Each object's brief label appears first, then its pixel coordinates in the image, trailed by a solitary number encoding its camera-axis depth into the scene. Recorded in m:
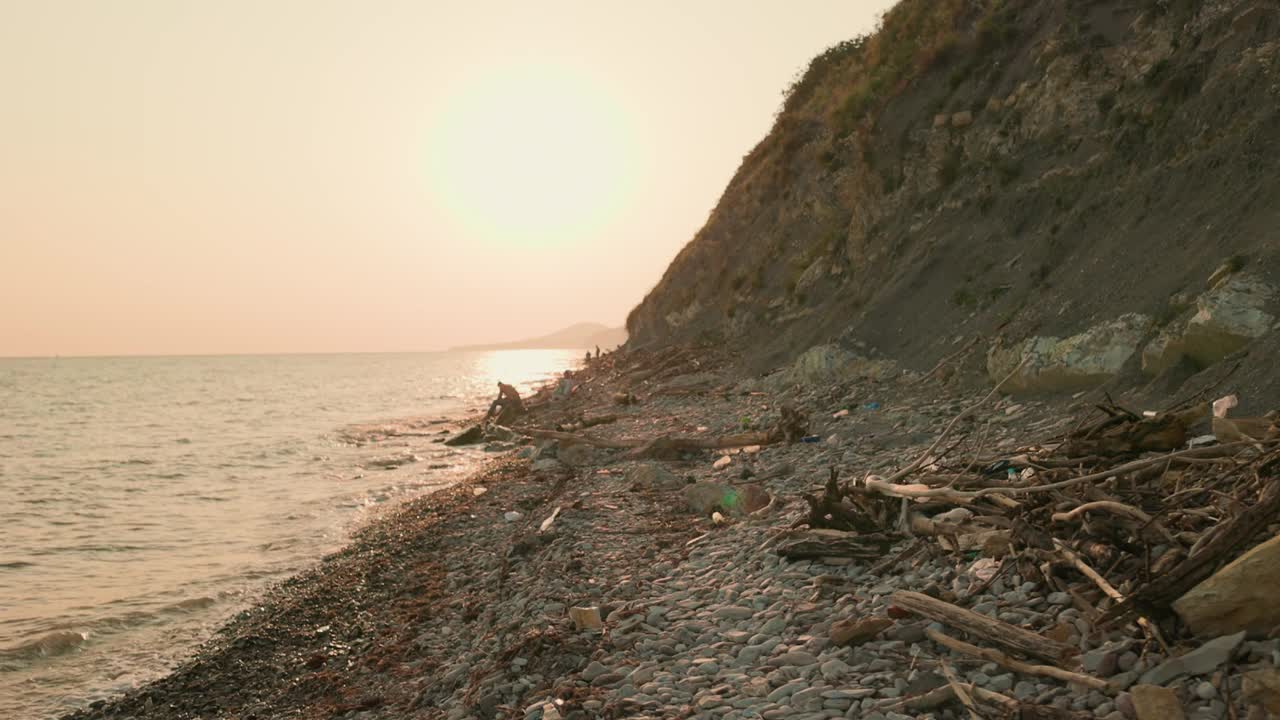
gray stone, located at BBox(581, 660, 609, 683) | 5.90
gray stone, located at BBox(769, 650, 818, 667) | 5.33
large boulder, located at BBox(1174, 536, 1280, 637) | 3.89
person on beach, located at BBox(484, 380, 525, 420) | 28.53
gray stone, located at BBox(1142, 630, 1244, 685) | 3.83
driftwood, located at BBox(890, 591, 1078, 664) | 4.43
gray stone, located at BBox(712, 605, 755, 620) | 6.46
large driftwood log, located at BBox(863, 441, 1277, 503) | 5.47
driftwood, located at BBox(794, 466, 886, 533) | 7.23
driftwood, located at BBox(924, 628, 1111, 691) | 4.08
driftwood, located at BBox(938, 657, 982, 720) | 4.07
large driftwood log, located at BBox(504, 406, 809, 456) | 13.90
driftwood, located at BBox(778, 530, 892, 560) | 6.77
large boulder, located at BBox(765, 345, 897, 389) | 17.34
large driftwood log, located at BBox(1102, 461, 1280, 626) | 4.23
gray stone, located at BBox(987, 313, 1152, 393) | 10.95
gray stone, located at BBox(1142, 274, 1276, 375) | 8.93
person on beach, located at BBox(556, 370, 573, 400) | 33.38
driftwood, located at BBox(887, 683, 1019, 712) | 4.22
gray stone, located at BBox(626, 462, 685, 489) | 12.65
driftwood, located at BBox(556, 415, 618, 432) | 21.58
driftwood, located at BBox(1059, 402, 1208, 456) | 6.47
